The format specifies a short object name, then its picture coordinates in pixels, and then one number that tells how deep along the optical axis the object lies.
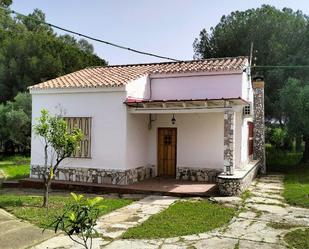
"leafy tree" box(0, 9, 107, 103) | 21.71
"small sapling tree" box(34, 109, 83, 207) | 7.90
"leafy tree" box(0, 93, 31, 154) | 17.46
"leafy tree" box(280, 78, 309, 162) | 13.62
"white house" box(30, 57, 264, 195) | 10.43
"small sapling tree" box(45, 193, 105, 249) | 3.49
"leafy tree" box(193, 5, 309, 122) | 16.94
